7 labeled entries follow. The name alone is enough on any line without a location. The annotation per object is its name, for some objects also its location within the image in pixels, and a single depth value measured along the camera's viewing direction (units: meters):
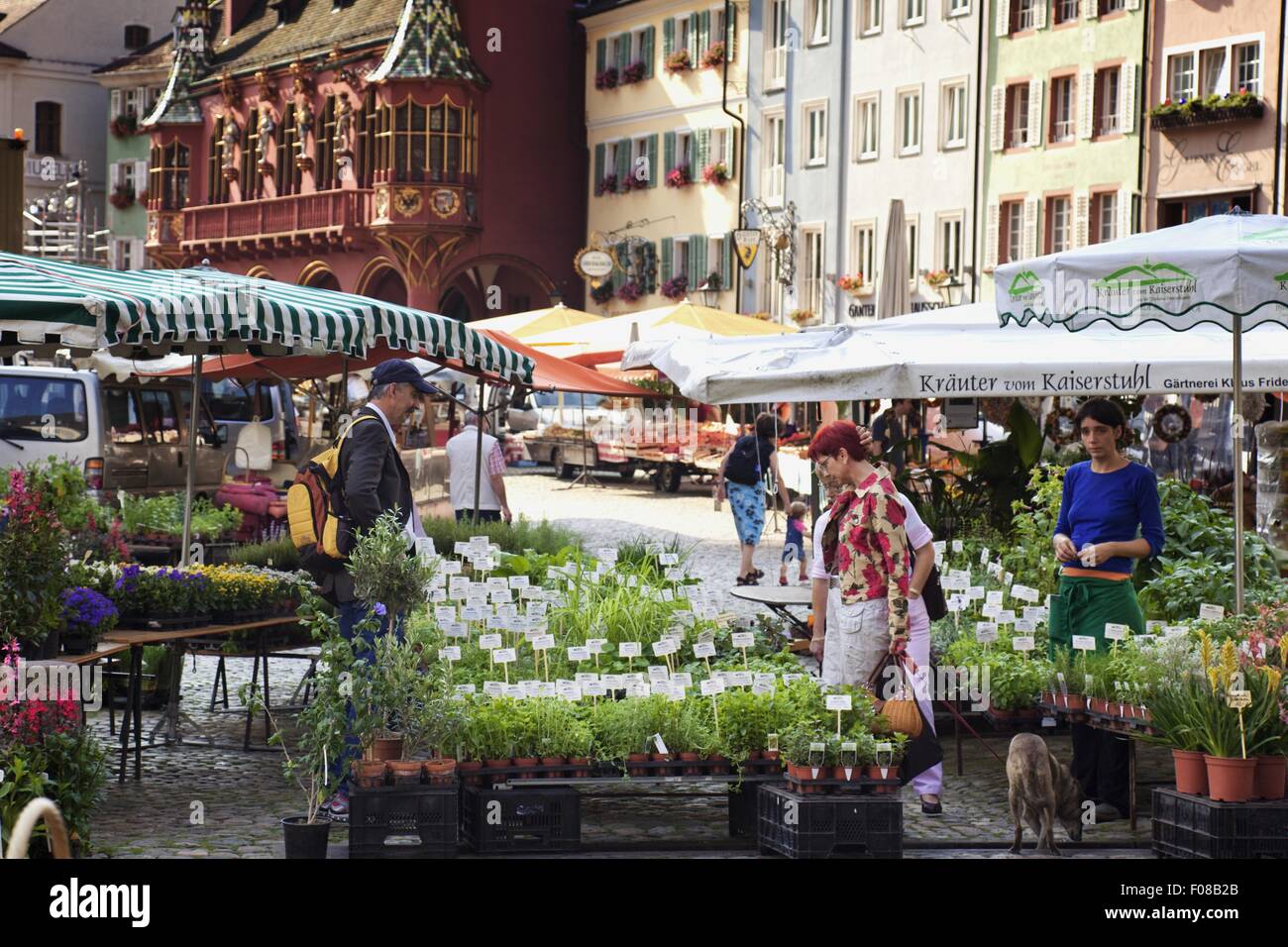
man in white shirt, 17.61
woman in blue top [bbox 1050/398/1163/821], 9.34
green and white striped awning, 9.71
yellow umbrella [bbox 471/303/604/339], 25.92
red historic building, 52.25
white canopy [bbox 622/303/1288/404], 12.63
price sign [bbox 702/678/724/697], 8.55
